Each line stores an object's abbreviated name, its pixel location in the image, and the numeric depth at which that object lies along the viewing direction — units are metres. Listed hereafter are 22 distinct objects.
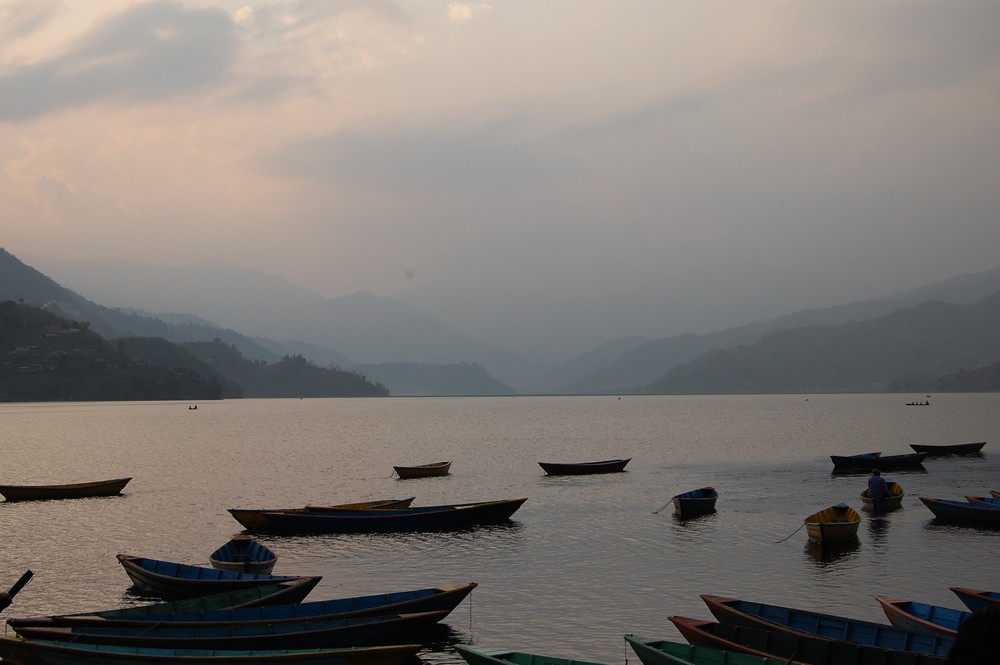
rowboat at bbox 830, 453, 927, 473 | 80.06
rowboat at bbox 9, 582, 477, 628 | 23.23
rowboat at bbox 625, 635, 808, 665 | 19.48
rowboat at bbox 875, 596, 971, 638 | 22.28
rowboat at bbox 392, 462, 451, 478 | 81.19
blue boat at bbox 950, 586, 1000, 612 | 24.77
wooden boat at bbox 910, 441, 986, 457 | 94.94
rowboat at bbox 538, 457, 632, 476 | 79.31
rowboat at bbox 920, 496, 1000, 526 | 46.50
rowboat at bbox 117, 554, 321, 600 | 28.38
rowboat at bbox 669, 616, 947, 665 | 19.83
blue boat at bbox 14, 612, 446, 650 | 22.30
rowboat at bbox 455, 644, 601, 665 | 19.73
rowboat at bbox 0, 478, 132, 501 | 64.56
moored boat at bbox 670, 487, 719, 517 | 51.81
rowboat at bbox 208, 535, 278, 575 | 34.06
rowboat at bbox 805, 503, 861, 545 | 40.69
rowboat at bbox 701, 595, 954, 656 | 20.66
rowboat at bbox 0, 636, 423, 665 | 20.78
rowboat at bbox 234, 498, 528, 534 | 46.31
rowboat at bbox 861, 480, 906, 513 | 52.06
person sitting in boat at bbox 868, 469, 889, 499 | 51.97
